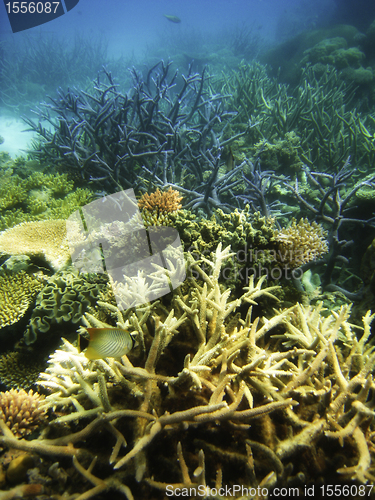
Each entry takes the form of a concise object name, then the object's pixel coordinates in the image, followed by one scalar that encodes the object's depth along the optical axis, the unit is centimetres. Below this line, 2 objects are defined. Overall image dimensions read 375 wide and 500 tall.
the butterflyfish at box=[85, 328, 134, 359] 119
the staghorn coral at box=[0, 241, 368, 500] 121
